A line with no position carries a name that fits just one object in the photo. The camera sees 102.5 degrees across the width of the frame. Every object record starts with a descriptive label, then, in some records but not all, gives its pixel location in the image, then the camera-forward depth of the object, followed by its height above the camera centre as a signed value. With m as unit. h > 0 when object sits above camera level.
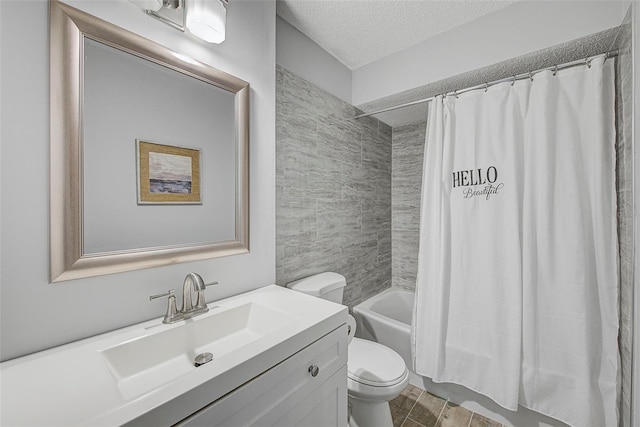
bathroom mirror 0.80 +0.23
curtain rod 1.33 +0.79
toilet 1.32 -0.86
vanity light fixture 0.99 +0.78
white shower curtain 1.28 -0.20
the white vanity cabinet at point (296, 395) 0.68 -0.56
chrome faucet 0.95 -0.34
